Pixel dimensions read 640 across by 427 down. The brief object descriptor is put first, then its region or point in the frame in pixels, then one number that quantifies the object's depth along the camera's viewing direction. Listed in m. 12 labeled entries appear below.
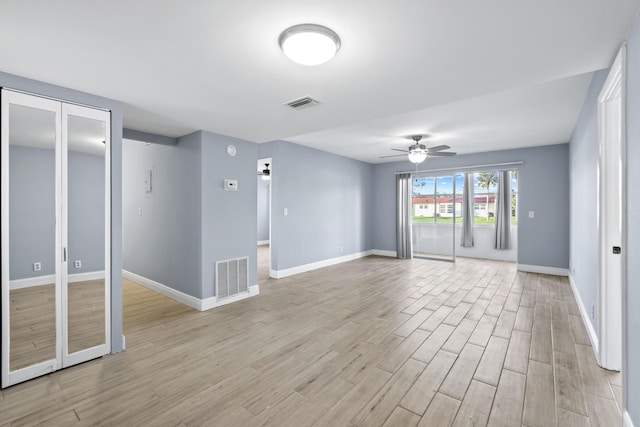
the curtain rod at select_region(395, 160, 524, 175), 5.97
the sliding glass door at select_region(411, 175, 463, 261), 7.09
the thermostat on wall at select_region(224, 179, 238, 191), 4.00
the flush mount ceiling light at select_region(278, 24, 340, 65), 1.63
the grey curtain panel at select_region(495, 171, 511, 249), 7.25
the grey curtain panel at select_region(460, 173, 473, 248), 7.78
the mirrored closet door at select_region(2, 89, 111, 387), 2.16
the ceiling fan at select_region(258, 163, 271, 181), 8.25
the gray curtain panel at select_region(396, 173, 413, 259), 7.39
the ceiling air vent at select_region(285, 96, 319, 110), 2.71
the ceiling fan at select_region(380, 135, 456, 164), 4.97
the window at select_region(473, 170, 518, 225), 7.57
